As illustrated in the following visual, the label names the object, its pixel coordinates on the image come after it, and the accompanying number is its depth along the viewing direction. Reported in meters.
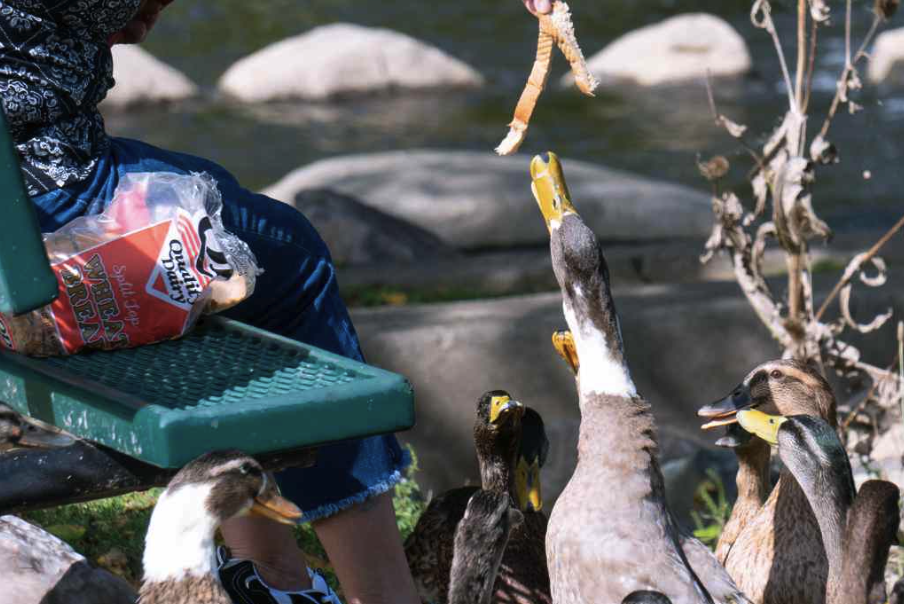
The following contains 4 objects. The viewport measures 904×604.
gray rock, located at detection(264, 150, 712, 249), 19.03
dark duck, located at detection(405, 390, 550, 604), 7.03
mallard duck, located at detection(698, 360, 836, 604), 6.41
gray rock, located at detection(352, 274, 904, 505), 11.17
